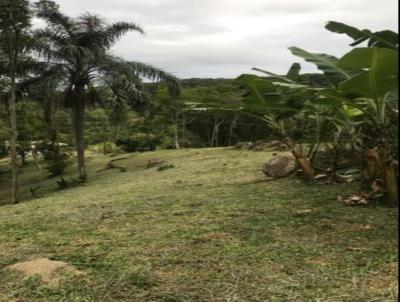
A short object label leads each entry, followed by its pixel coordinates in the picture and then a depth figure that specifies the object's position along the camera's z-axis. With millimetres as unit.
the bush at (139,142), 25703
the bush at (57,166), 20000
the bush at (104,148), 31056
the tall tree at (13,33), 12336
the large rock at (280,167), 8365
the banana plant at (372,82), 3965
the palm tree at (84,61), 15461
